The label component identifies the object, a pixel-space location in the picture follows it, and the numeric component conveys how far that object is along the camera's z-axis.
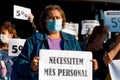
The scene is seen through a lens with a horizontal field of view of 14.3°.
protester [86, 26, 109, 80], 5.63
